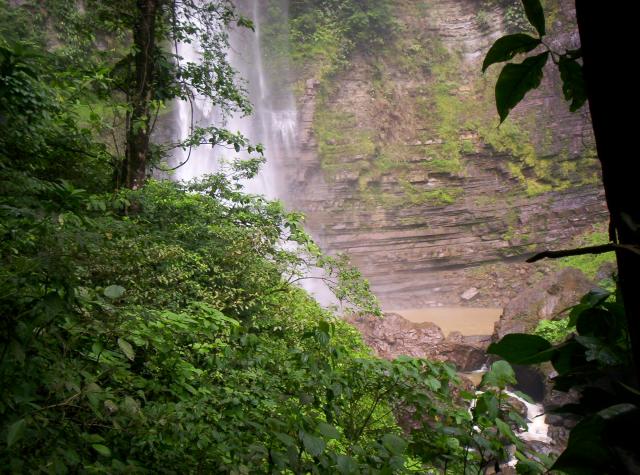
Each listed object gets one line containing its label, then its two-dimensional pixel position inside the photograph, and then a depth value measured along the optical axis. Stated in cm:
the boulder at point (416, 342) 994
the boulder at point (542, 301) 1033
